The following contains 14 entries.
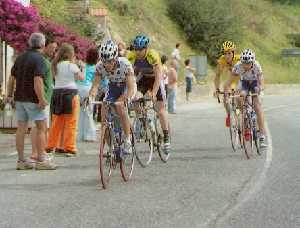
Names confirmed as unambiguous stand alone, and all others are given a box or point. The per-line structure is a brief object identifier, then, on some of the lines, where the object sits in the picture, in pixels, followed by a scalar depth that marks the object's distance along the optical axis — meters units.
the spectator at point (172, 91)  25.83
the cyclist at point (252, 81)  14.52
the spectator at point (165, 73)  23.39
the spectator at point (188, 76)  31.89
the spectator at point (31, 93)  12.16
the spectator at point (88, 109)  15.91
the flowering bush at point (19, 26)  19.55
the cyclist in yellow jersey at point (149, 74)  12.62
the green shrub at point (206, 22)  43.59
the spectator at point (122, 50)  17.68
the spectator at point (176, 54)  31.93
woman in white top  14.15
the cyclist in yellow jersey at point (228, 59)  15.17
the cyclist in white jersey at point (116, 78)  11.22
